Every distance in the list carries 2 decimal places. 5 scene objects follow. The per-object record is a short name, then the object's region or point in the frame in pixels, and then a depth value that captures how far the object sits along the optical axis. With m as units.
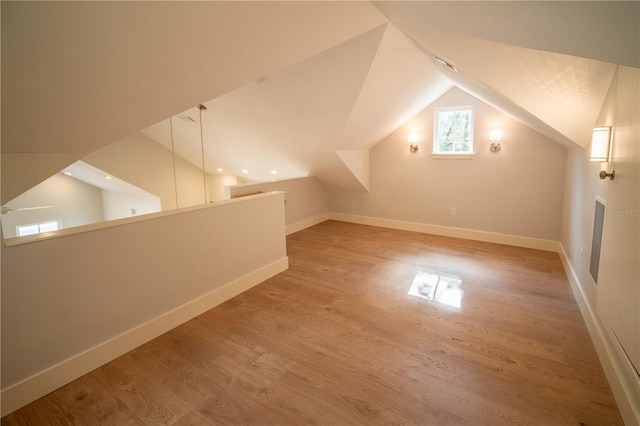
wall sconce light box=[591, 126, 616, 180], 2.10
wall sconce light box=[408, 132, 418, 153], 5.32
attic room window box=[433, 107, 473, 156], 4.90
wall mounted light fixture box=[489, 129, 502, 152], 4.58
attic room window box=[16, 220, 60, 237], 6.78
